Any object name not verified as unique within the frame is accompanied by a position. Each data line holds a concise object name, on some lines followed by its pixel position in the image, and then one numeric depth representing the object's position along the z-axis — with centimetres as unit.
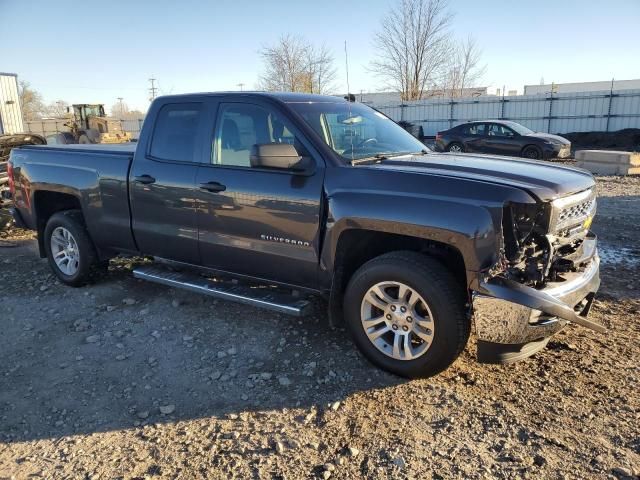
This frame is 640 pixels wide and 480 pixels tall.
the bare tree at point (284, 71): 3422
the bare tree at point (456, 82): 4510
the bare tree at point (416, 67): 4122
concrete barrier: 1475
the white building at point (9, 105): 2956
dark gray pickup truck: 321
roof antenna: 526
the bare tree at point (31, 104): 7646
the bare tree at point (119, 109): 9591
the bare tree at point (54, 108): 8014
